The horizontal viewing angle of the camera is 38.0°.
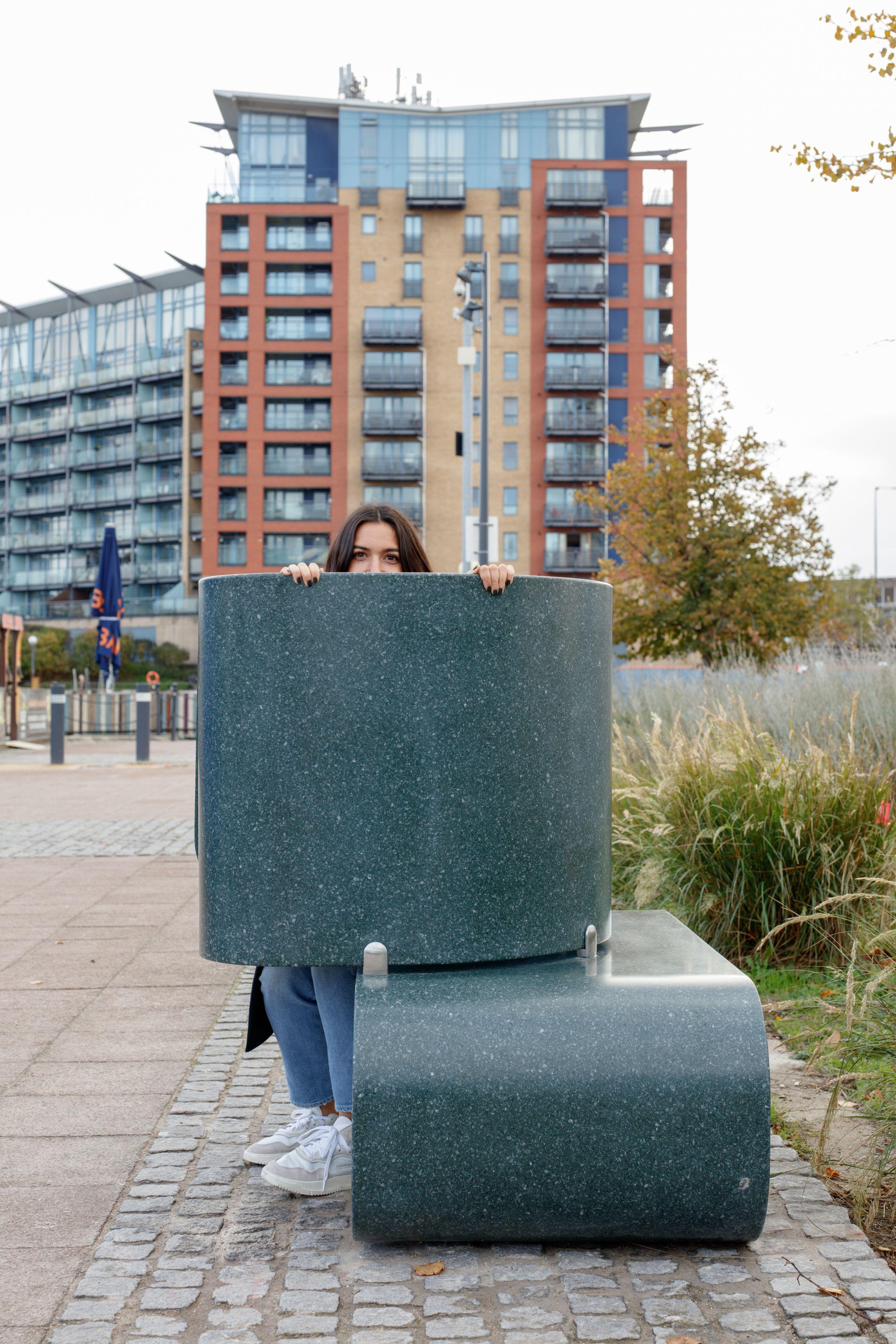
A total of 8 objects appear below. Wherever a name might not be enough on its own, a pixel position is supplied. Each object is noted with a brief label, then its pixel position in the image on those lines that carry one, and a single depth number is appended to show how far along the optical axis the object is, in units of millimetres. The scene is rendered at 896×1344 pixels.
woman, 3061
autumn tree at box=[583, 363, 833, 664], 20031
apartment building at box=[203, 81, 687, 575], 66750
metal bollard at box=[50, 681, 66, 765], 19328
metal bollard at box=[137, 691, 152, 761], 19875
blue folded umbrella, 26234
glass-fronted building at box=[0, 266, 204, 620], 77375
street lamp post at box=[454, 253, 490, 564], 18375
